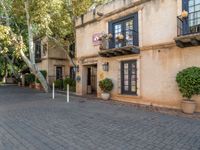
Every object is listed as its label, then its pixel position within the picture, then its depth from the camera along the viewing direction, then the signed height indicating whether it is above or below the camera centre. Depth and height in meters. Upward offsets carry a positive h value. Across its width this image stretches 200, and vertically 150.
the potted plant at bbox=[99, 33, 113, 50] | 9.70 +2.25
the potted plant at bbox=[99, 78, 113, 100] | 9.59 -0.77
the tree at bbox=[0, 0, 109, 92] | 12.32 +5.15
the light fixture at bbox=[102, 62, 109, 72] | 10.01 +0.57
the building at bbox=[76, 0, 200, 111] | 6.96 +1.54
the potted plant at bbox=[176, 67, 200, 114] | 6.38 -0.47
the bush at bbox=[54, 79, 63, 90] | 15.61 -0.91
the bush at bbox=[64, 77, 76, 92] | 14.05 -0.66
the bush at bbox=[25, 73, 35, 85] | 17.77 -0.33
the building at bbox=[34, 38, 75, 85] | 17.26 +1.55
